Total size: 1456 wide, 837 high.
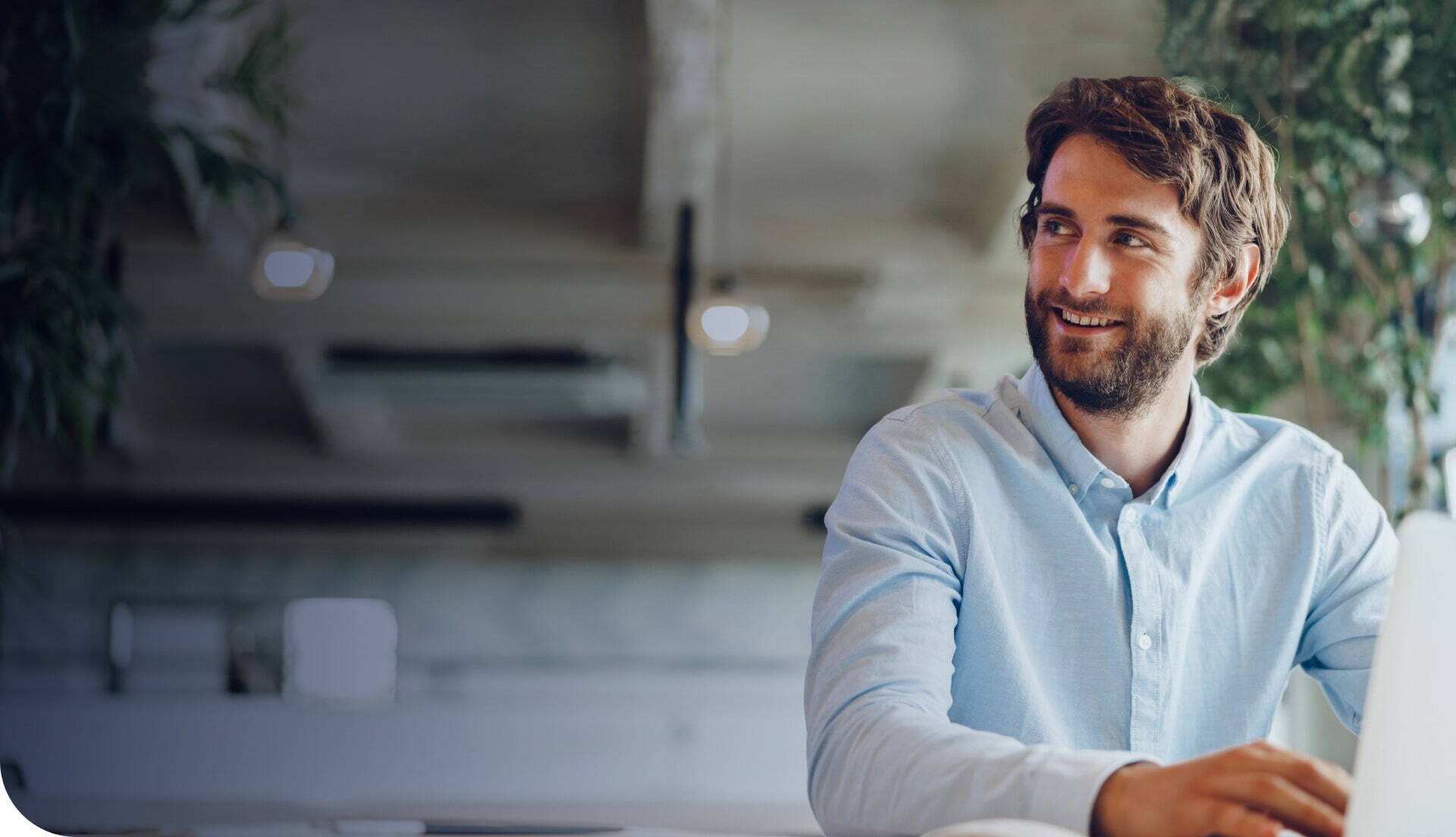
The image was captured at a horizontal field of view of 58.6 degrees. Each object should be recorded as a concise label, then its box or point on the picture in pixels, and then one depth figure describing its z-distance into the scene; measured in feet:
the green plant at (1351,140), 8.17
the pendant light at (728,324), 16.67
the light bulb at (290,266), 15.70
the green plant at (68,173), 8.11
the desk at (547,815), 4.55
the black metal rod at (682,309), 20.10
